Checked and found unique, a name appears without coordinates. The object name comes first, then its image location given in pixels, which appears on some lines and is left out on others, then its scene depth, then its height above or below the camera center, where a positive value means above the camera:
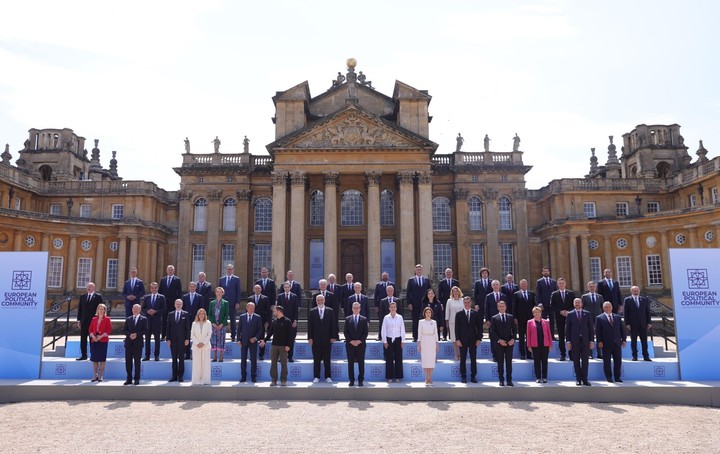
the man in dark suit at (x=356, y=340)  10.88 -1.22
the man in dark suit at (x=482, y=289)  13.06 -0.18
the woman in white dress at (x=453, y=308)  12.09 -0.62
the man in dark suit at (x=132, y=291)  13.08 -0.14
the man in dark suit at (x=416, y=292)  14.02 -0.25
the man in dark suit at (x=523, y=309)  12.19 -0.65
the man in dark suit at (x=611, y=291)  12.74 -0.26
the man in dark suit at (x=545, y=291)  13.10 -0.24
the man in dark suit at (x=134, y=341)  10.86 -1.18
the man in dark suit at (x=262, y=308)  12.32 -0.57
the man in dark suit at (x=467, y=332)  10.99 -1.08
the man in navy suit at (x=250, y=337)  11.15 -1.15
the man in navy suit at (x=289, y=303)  12.33 -0.46
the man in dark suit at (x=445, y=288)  14.02 -0.15
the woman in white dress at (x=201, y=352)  10.92 -1.43
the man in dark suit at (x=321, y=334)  11.24 -1.11
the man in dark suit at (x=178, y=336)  11.21 -1.12
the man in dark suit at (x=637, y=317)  12.01 -0.86
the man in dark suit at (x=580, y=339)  10.80 -1.23
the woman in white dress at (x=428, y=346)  10.88 -1.35
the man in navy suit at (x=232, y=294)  13.16 -0.24
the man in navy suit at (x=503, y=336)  10.66 -1.14
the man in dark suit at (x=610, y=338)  11.04 -1.24
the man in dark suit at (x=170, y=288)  13.08 -0.07
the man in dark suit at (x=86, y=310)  12.20 -0.57
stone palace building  28.95 +4.85
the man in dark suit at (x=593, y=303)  12.21 -0.53
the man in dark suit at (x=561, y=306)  12.26 -0.59
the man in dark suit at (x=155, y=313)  12.34 -0.65
